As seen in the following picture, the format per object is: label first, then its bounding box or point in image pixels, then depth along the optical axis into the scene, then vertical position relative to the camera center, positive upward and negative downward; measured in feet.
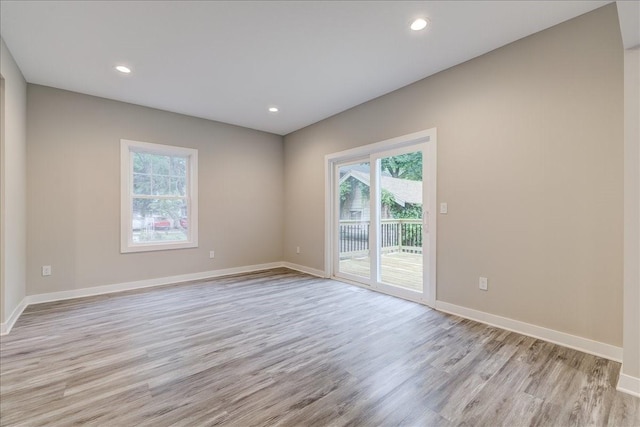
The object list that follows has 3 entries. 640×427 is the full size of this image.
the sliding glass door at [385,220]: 11.57 -0.46
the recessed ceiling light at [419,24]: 7.72 +5.24
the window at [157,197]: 13.61 +0.73
